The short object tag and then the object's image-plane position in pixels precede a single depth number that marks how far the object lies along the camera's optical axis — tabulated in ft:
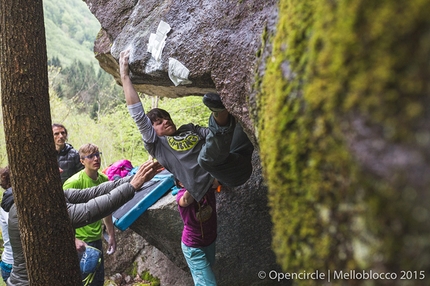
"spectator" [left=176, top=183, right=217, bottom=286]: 12.86
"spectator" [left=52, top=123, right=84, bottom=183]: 17.74
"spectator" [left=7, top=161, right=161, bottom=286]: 10.55
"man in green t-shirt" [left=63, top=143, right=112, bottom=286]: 14.46
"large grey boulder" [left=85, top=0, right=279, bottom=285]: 9.36
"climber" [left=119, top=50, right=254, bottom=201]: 11.26
